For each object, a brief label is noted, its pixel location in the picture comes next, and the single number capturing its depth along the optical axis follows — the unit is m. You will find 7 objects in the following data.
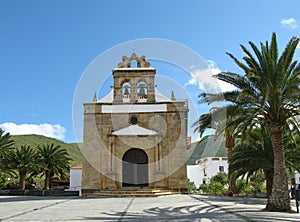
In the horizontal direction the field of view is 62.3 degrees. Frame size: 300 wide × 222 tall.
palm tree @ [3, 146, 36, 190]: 19.80
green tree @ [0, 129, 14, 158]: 19.92
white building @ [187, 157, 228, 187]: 36.40
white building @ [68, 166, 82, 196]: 23.75
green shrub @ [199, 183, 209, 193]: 19.46
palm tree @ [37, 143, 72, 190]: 21.33
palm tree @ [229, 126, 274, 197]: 10.97
